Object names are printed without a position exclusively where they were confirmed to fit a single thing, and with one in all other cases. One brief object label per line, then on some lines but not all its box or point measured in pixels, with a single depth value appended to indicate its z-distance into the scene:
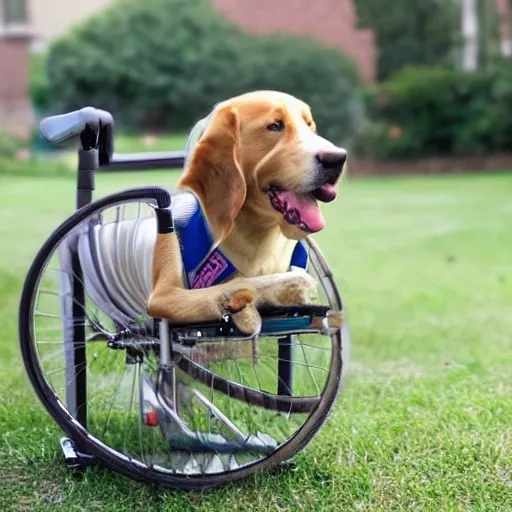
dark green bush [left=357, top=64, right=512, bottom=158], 14.89
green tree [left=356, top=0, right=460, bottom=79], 14.96
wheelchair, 1.83
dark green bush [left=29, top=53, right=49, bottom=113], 15.88
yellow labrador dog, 1.69
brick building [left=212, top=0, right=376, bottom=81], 15.41
